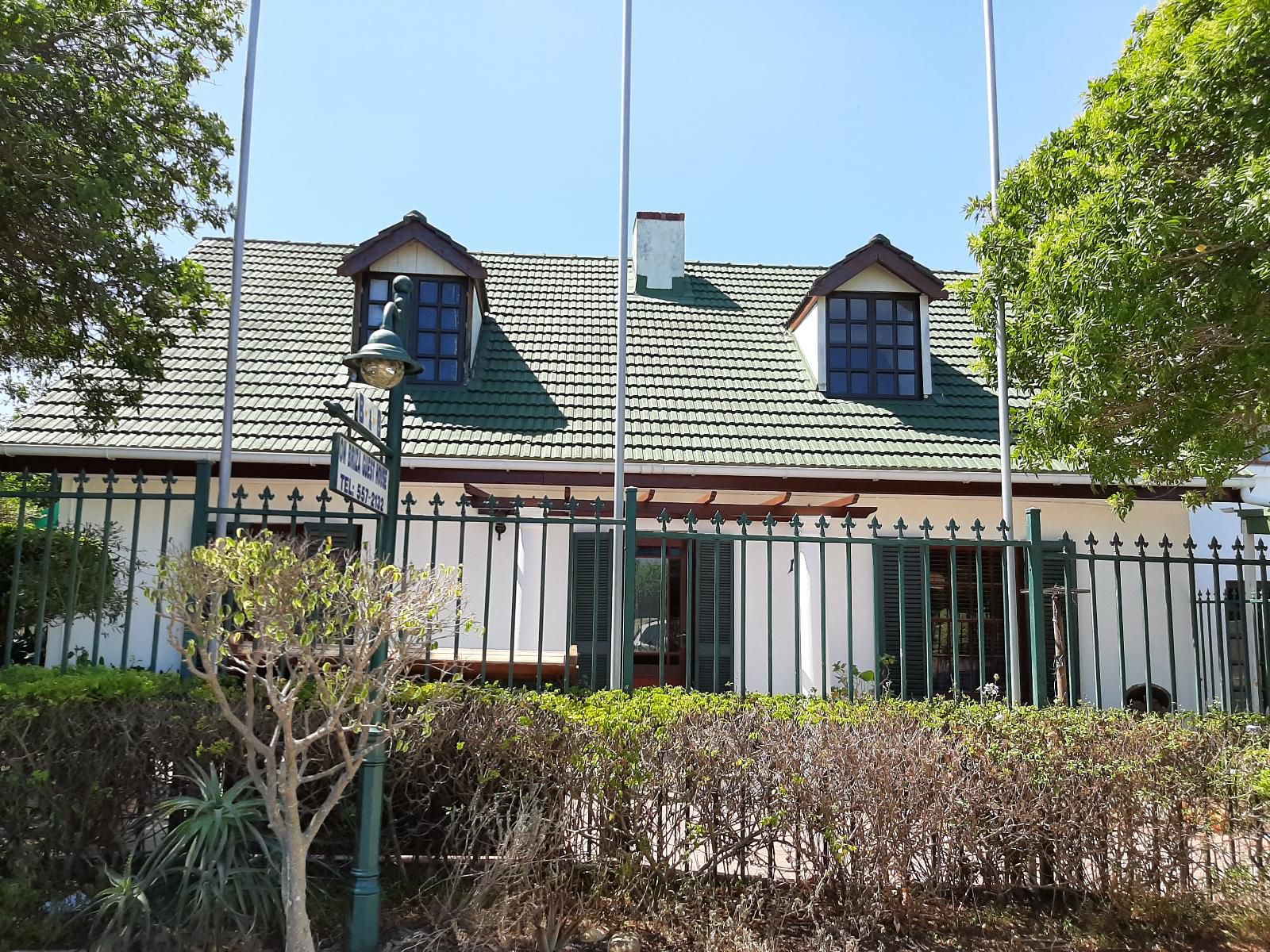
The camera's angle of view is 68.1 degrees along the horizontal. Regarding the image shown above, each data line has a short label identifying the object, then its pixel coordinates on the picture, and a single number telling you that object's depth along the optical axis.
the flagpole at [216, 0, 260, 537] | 7.83
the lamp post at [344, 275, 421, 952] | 4.66
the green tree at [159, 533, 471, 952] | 4.16
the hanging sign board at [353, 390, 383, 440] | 4.70
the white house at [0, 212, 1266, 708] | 10.43
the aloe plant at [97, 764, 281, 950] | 4.46
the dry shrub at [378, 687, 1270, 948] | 4.89
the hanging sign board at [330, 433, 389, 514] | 4.29
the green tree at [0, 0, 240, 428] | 6.62
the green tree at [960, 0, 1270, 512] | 4.91
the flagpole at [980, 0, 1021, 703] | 6.40
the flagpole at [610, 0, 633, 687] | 8.92
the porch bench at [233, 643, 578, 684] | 6.64
